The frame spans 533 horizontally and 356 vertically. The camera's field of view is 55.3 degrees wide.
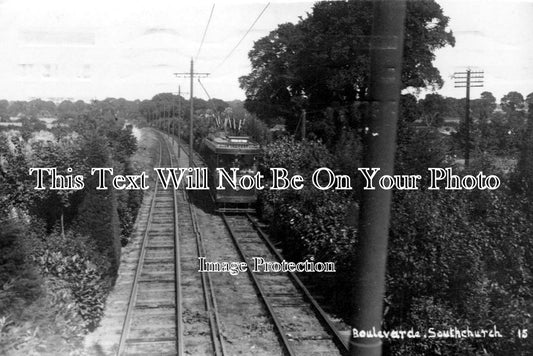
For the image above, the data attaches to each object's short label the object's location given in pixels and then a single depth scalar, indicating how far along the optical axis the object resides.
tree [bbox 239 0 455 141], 27.93
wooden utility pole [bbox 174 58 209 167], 30.19
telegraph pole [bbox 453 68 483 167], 27.58
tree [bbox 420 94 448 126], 31.25
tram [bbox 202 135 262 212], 19.50
